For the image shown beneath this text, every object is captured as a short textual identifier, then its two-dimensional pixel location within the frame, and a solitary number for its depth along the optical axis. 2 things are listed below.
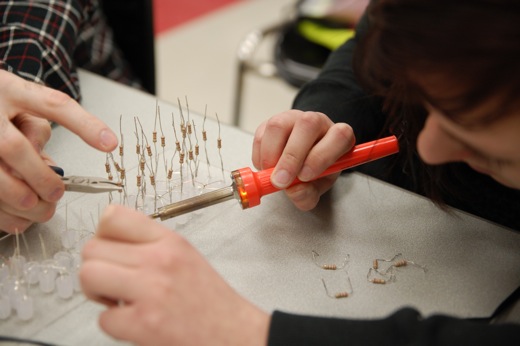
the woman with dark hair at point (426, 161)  0.28
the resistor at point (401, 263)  0.38
